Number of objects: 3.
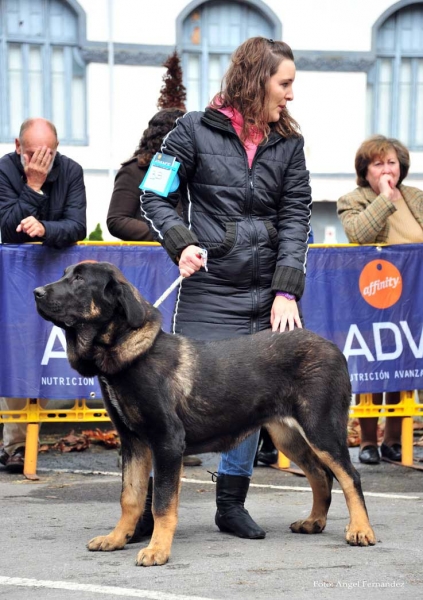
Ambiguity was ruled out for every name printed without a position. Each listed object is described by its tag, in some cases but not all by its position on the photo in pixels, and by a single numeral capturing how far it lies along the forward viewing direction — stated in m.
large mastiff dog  9.70
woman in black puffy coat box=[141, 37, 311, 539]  10.62
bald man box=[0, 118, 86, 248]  14.34
